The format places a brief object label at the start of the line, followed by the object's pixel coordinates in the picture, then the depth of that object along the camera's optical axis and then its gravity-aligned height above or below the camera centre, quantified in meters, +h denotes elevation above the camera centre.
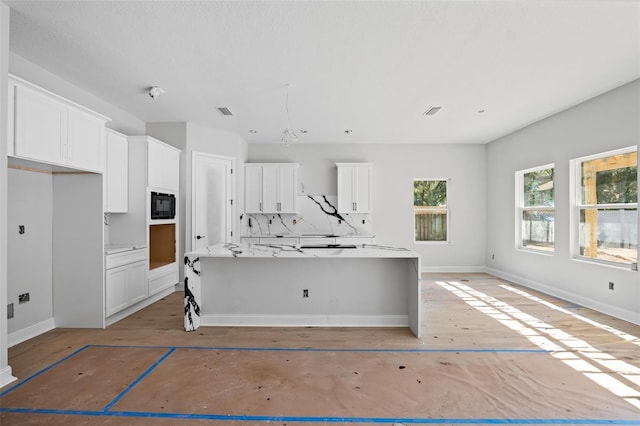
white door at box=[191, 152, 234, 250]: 5.43 +0.26
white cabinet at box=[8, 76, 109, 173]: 2.59 +0.79
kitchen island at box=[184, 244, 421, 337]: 3.61 -0.86
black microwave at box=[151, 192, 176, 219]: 4.48 +0.14
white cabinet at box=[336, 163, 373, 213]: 6.55 +0.56
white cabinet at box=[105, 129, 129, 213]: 3.87 +0.53
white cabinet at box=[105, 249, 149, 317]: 3.64 -0.79
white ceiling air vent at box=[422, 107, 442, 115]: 4.59 +1.52
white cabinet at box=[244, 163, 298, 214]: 6.43 +0.55
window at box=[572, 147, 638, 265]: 3.80 +0.10
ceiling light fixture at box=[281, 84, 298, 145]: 3.81 +0.95
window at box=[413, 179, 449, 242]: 6.96 +0.10
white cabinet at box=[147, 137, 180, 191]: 4.42 +0.73
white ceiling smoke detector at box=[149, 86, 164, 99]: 3.81 +1.48
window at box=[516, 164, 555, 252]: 5.18 +0.10
